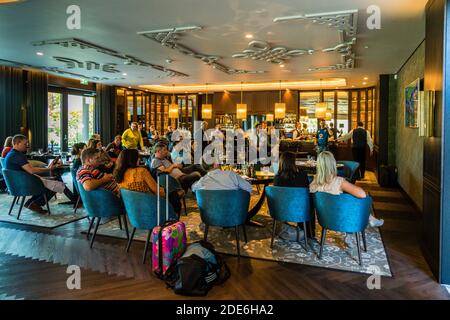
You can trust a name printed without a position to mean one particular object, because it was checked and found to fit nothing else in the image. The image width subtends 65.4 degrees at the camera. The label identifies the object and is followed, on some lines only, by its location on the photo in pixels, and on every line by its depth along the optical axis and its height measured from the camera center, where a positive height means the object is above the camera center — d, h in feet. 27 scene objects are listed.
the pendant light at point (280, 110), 36.99 +3.68
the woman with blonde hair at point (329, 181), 12.85 -1.37
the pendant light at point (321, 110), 35.60 +3.53
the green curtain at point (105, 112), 41.70 +3.89
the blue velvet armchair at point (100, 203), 14.38 -2.43
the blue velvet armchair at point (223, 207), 13.44 -2.42
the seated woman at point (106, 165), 17.78 -1.09
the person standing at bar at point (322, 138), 36.49 +0.70
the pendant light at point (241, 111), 38.11 +3.69
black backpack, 10.40 -4.02
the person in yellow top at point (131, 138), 33.96 +0.63
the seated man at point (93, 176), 14.40 -1.32
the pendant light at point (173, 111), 40.78 +3.90
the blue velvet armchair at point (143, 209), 13.00 -2.44
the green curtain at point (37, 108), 32.48 +3.44
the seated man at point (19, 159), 18.78 -0.78
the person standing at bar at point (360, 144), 35.42 +0.07
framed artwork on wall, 20.86 +2.63
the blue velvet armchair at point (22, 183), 18.61 -2.09
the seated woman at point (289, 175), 14.51 -1.27
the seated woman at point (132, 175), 13.88 -1.21
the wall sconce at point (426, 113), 12.16 +1.15
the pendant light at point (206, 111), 41.09 +3.97
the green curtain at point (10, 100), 30.25 +3.87
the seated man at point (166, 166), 20.29 -1.27
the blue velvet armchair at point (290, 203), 13.69 -2.33
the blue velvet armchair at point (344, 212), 12.58 -2.44
